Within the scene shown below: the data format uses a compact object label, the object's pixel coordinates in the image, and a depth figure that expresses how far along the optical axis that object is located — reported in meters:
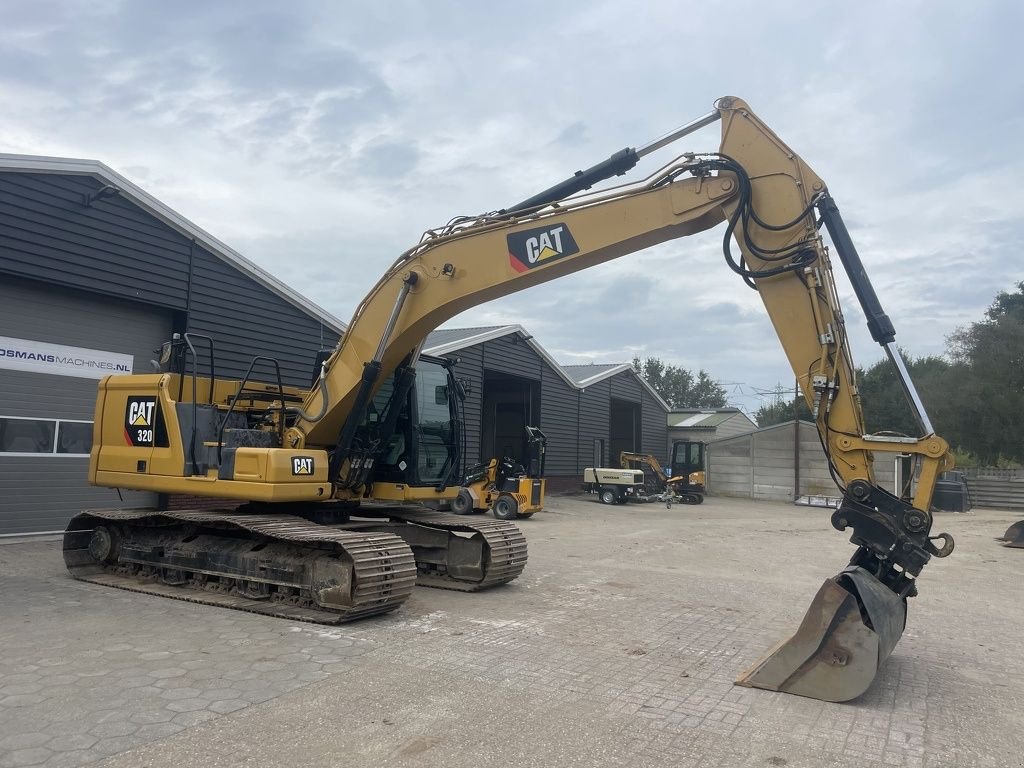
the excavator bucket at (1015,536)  16.30
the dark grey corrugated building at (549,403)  23.11
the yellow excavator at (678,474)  29.09
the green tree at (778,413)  61.66
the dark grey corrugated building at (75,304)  10.61
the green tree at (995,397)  35.50
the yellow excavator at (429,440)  5.51
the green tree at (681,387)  87.44
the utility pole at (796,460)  31.15
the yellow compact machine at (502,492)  19.34
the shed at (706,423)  40.94
